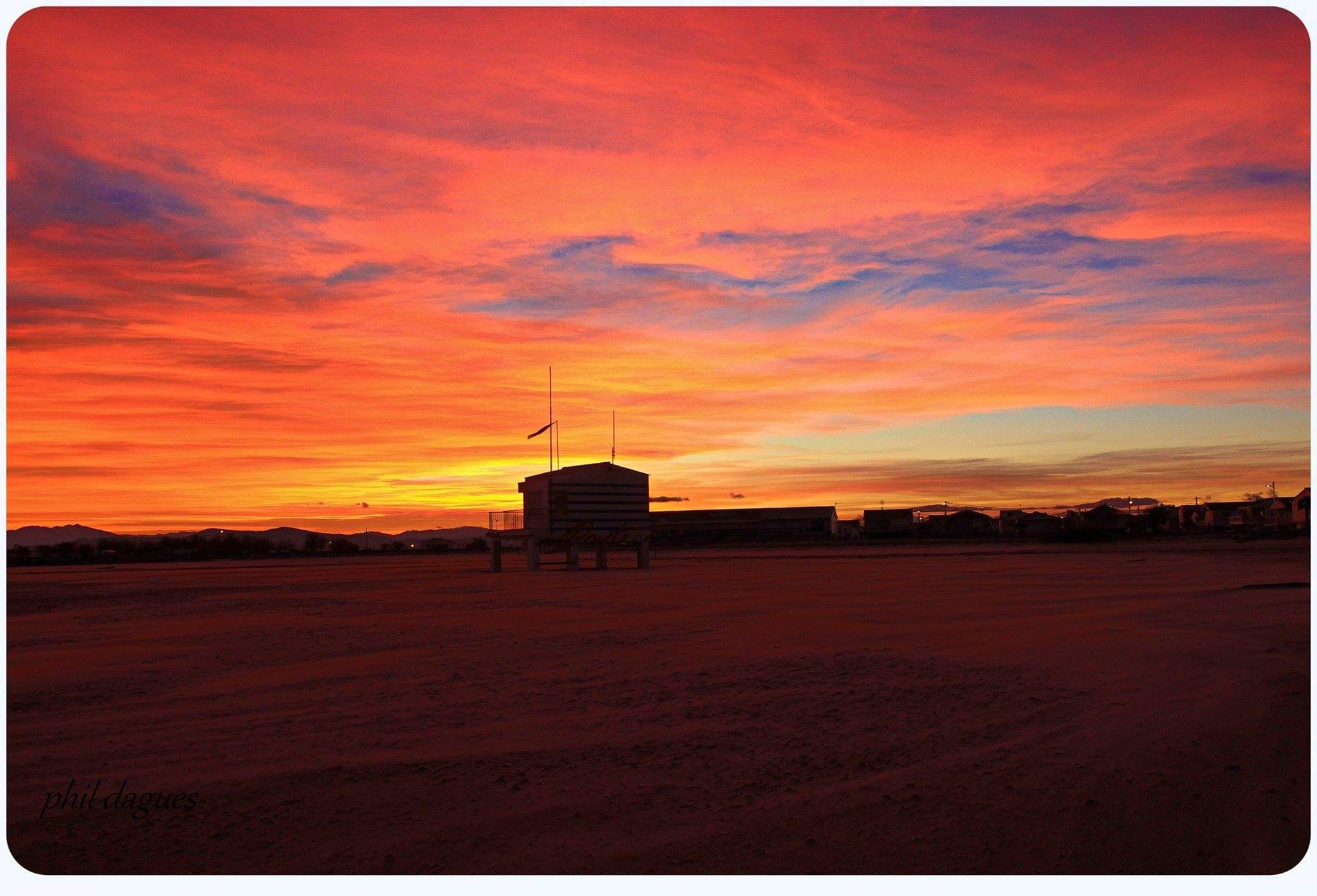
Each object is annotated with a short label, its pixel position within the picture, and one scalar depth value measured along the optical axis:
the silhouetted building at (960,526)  114.25
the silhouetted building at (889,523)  118.38
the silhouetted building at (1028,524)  98.56
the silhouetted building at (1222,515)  103.92
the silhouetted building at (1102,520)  84.76
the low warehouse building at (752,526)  115.81
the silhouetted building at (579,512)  38.66
